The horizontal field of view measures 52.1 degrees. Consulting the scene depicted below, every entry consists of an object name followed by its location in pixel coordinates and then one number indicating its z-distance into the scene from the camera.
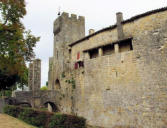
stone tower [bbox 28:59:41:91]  20.81
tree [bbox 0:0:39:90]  12.62
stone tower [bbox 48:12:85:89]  21.62
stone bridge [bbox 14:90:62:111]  18.13
